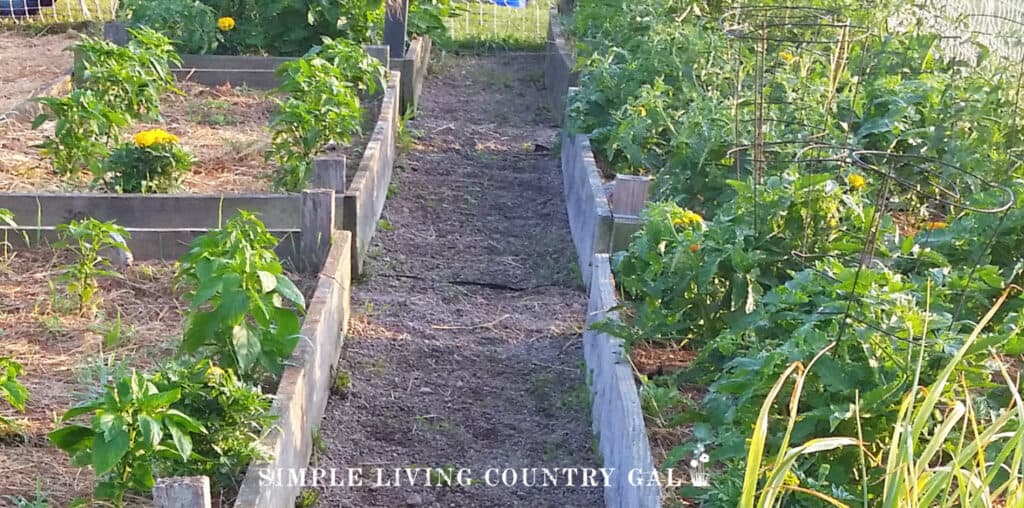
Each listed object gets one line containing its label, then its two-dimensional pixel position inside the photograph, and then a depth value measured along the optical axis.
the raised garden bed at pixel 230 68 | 7.90
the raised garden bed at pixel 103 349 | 3.02
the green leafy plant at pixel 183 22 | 8.03
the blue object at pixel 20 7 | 12.02
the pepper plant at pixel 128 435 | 2.44
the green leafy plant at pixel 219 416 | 2.85
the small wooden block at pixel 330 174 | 4.89
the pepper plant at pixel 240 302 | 3.20
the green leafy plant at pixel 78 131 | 5.21
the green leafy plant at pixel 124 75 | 5.84
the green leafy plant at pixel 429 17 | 10.04
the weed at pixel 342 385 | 4.17
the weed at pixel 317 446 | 3.70
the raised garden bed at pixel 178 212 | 4.49
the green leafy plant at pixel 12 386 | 2.85
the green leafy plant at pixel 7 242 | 4.39
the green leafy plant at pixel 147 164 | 5.00
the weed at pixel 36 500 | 2.70
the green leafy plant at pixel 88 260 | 3.88
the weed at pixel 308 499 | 3.42
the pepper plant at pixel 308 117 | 5.44
